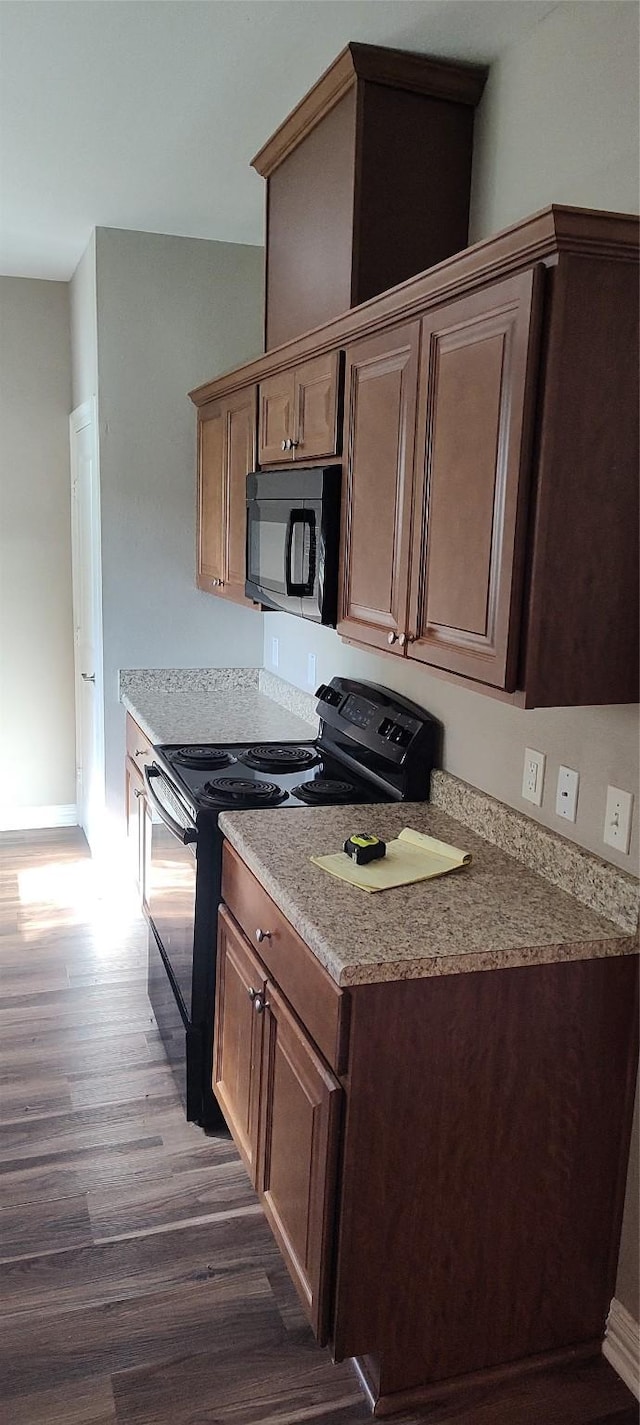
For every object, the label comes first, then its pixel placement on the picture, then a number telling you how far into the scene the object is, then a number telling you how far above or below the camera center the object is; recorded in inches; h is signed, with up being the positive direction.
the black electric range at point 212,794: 97.9 -28.8
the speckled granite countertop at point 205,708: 129.6 -29.3
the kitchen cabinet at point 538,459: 61.4 +3.4
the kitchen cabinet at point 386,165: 90.7 +31.4
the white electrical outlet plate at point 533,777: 81.5 -21.2
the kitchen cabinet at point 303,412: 95.5 +9.4
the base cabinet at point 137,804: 128.5 -39.6
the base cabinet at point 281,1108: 68.8 -46.6
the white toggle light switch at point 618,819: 70.5 -21.2
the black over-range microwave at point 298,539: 96.0 -3.5
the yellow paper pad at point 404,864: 75.8 -27.4
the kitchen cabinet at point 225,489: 127.2 +1.8
